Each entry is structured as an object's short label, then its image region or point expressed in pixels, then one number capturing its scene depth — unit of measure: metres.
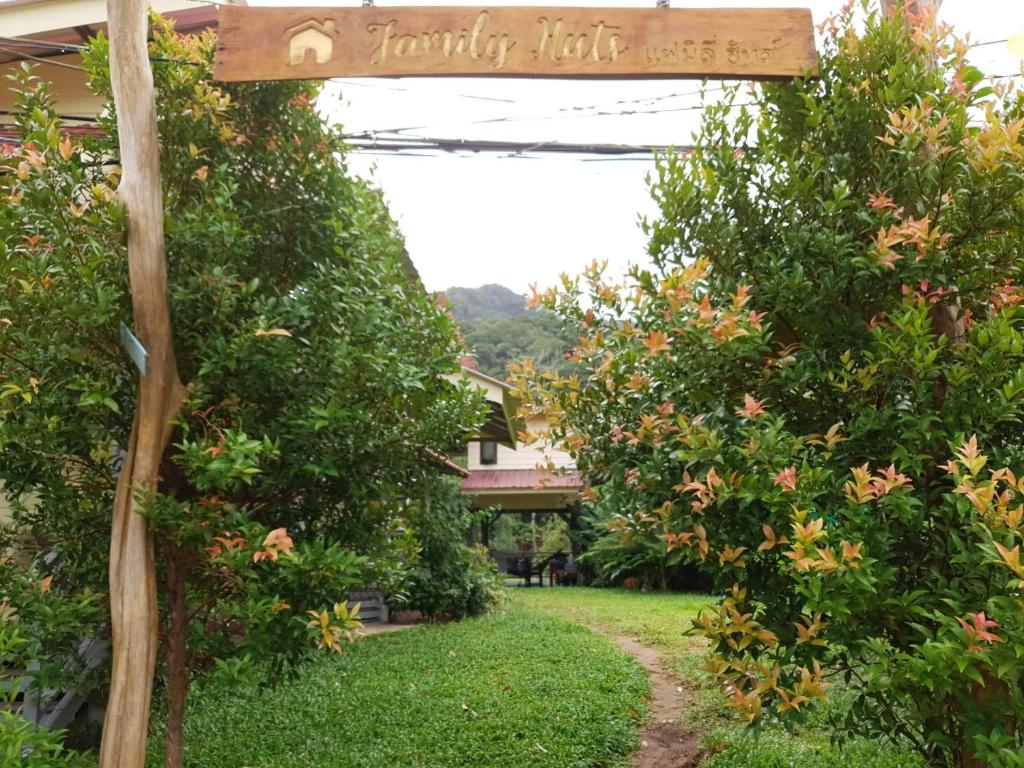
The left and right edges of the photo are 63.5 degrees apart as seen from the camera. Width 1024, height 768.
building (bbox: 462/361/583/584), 22.14
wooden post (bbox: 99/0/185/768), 3.79
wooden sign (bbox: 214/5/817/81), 3.94
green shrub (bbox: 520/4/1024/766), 3.07
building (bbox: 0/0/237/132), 8.11
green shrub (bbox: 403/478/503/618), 13.42
